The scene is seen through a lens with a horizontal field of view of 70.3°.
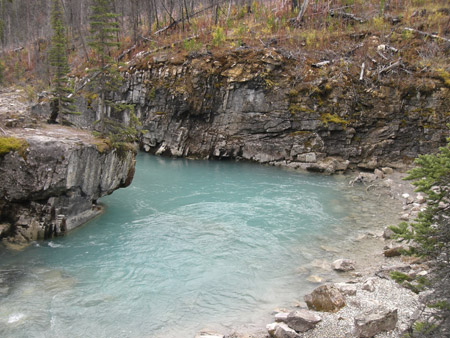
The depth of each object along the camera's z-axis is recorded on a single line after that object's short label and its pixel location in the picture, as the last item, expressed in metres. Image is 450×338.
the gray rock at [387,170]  24.76
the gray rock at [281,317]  8.14
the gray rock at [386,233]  13.23
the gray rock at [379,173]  24.02
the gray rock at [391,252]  11.70
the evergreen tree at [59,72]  20.64
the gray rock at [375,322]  6.84
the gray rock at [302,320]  7.74
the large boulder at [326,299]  8.50
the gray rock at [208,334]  7.67
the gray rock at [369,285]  9.16
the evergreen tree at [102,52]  15.80
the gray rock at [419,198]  17.02
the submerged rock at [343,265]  11.10
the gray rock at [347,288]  9.12
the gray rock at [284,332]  7.43
